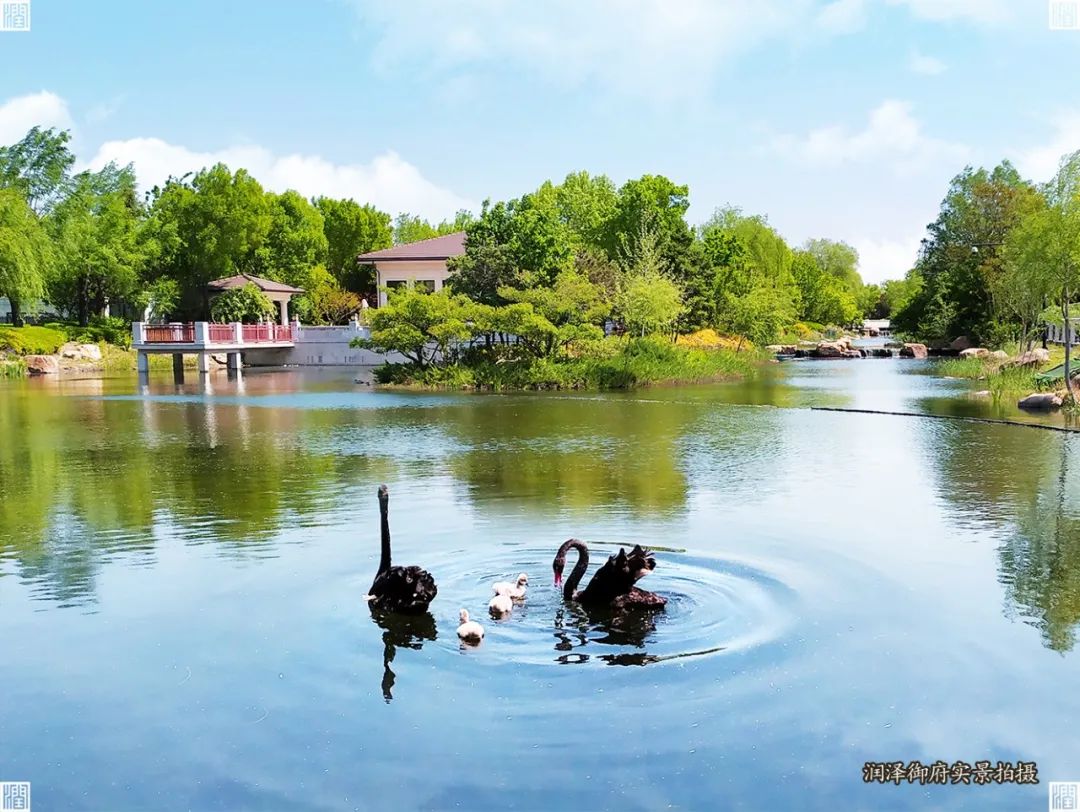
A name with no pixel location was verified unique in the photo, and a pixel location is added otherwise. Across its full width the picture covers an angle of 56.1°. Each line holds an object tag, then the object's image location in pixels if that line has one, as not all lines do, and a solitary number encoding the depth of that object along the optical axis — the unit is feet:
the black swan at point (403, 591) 30.25
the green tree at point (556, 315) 120.67
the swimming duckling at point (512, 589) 30.76
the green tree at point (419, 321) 120.67
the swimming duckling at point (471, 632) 27.99
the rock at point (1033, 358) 115.32
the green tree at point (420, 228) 311.06
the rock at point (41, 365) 160.97
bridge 148.15
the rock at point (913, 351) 200.03
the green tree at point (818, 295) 287.69
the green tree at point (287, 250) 214.48
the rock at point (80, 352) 173.27
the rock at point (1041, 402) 86.07
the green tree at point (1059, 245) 84.74
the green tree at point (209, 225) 200.03
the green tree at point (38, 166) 195.52
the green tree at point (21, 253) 165.17
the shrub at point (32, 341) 166.20
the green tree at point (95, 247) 187.62
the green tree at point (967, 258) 199.31
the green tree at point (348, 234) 241.96
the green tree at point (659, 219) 175.22
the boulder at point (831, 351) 206.90
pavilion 182.91
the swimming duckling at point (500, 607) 29.91
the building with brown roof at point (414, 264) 187.52
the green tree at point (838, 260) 346.54
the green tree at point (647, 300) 138.31
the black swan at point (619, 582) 30.01
